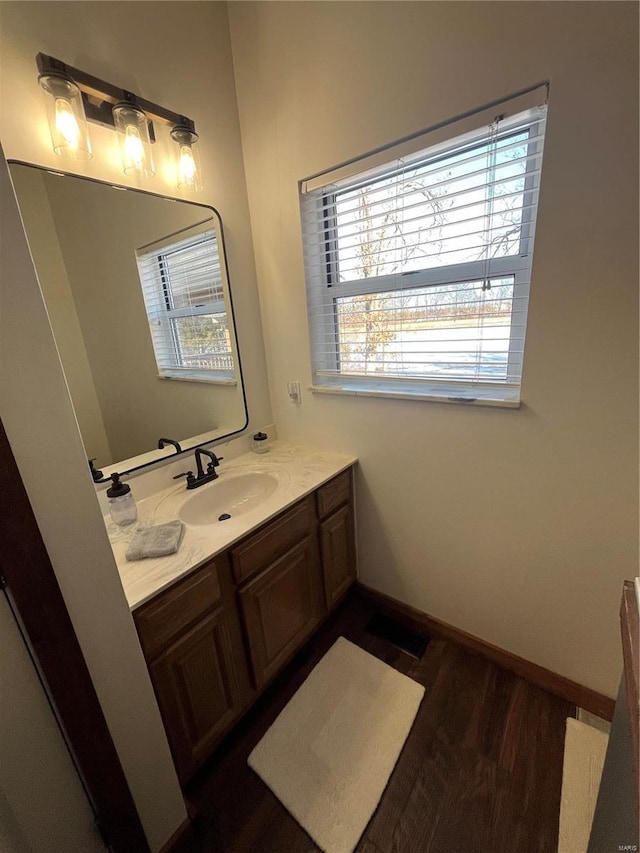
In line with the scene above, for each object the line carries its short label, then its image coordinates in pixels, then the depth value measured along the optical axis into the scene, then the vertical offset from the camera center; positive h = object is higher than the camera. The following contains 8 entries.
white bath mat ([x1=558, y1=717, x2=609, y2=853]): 1.01 -1.51
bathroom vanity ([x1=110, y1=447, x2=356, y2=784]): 1.00 -0.89
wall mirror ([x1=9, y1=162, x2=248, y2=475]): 1.13 +0.08
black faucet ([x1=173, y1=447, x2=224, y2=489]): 1.49 -0.62
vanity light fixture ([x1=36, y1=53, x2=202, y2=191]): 1.01 +0.69
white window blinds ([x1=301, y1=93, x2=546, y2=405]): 1.13 +0.19
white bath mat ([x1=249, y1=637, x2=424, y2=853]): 1.09 -1.51
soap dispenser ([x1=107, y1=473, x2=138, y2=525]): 1.21 -0.58
